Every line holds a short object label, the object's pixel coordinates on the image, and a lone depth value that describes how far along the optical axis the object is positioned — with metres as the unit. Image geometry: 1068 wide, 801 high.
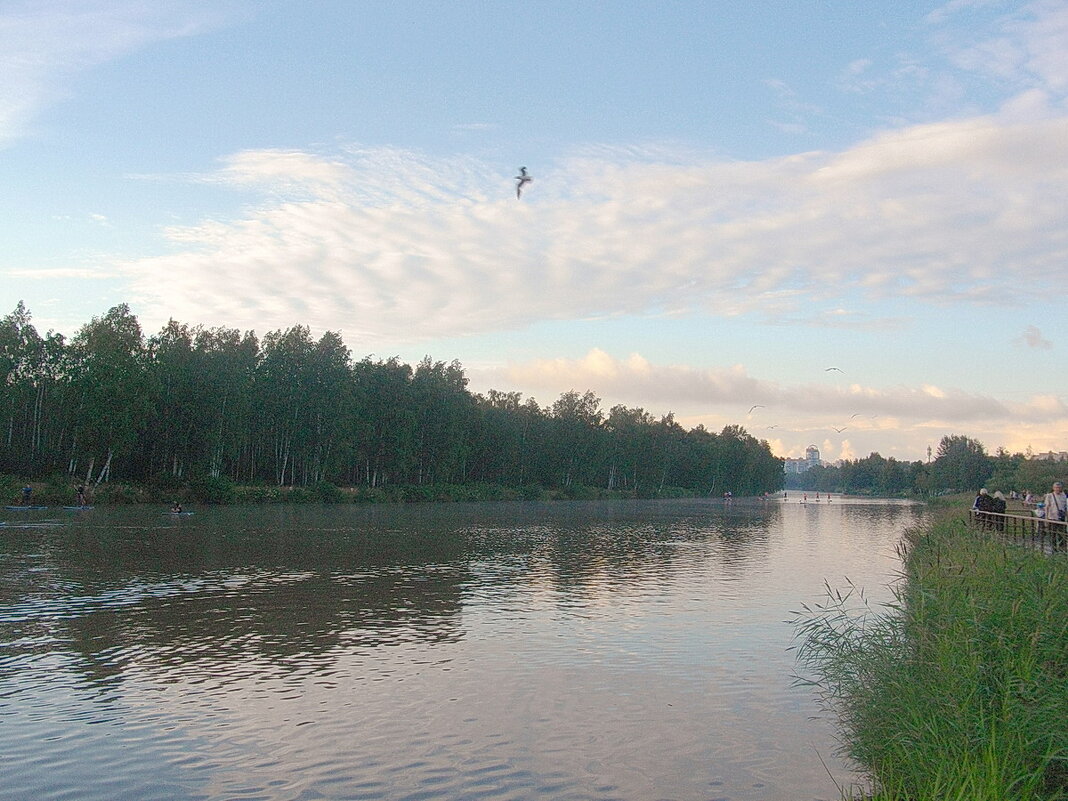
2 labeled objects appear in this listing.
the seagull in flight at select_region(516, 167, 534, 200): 28.08
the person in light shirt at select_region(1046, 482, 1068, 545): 26.92
